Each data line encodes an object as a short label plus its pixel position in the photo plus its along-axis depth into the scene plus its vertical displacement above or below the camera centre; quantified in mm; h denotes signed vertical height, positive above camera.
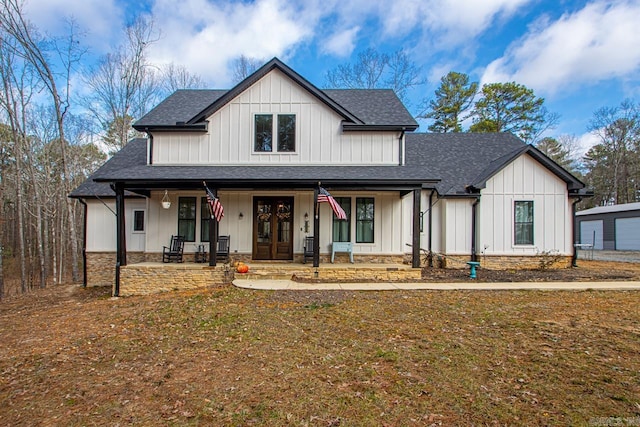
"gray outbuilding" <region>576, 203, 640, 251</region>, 21703 -366
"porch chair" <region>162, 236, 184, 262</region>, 11096 -1039
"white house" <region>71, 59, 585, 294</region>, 11594 +960
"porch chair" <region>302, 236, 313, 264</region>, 11191 -953
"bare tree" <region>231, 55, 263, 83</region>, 25250 +11790
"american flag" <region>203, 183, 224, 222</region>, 9717 +388
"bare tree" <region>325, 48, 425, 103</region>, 25188 +11362
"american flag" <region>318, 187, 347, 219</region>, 9179 +593
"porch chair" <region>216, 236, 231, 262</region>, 11000 -981
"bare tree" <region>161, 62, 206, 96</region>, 23094 +9976
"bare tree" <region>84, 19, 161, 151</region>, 19672 +8536
